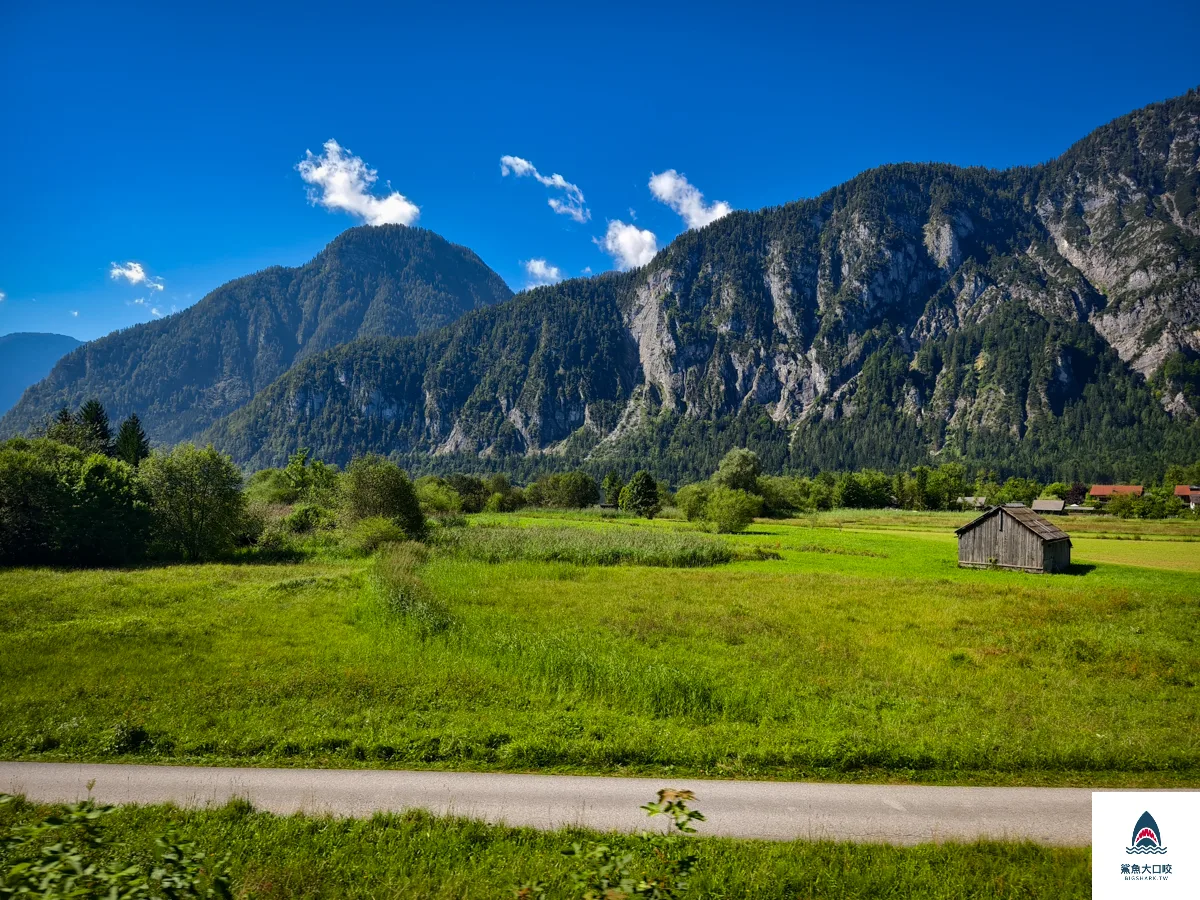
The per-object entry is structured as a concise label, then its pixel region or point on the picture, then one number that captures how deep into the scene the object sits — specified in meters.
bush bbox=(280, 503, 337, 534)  67.56
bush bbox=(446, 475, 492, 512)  135.00
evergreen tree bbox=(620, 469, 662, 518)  125.14
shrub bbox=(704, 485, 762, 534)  81.75
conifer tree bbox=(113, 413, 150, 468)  77.00
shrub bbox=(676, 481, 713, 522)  102.94
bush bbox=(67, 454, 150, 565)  43.56
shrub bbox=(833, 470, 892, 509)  156.75
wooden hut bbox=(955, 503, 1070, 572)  47.94
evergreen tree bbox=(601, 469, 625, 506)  168.12
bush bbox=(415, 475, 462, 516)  96.36
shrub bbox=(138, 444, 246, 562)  50.09
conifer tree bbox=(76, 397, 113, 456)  72.00
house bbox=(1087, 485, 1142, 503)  149.76
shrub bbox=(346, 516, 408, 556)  56.19
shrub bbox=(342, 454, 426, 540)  61.47
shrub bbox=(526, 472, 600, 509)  148.62
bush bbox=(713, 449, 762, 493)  127.31
